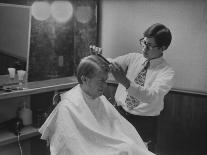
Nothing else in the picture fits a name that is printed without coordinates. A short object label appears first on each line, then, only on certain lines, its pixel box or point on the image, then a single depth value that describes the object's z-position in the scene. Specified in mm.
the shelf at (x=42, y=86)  2554
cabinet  2674
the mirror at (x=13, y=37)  2678
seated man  1925
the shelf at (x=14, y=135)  2631
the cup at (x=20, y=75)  2855
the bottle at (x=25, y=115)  2936
